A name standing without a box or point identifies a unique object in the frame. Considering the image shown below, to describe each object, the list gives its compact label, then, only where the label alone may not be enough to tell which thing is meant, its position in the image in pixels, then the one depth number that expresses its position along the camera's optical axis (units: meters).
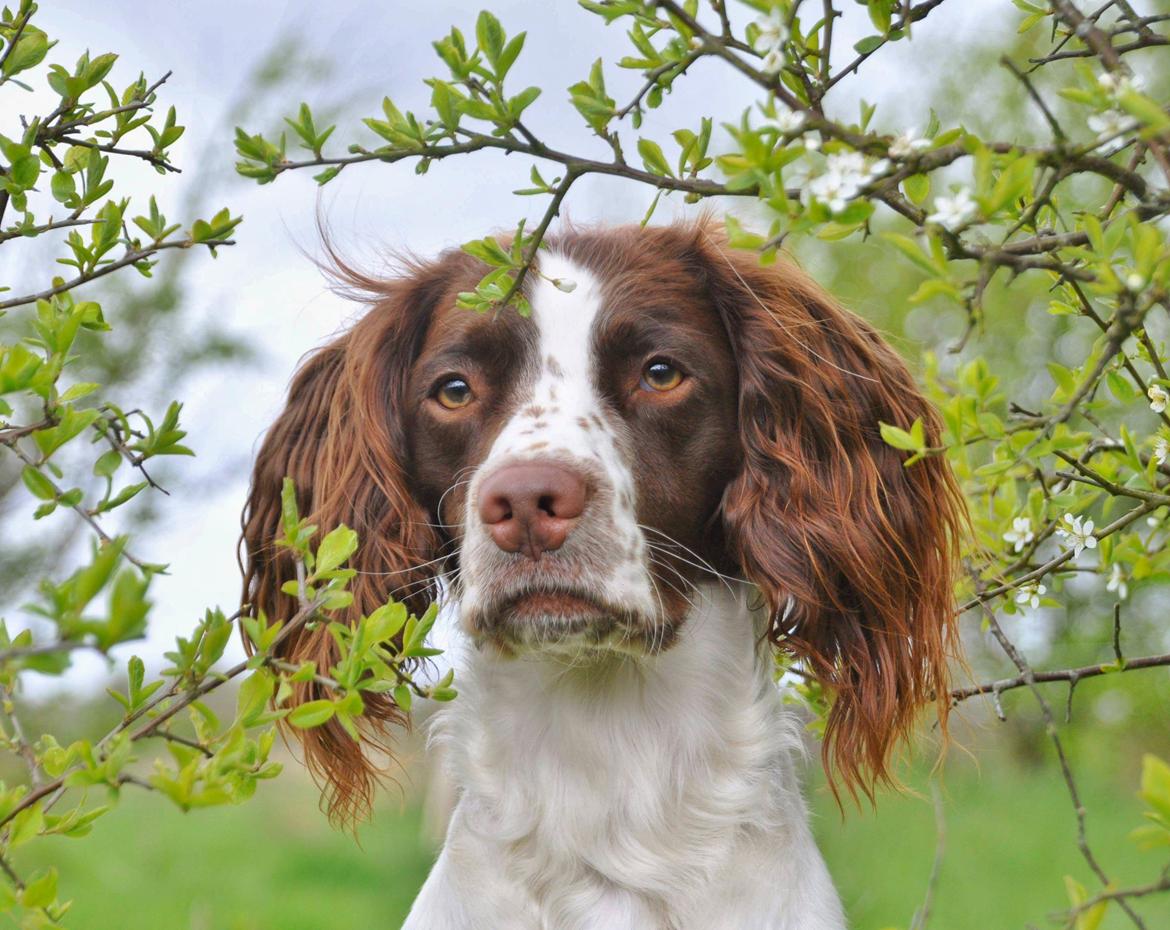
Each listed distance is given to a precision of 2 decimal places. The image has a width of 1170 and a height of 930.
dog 1.78
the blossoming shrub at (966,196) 1.58
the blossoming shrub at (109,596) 1.57
